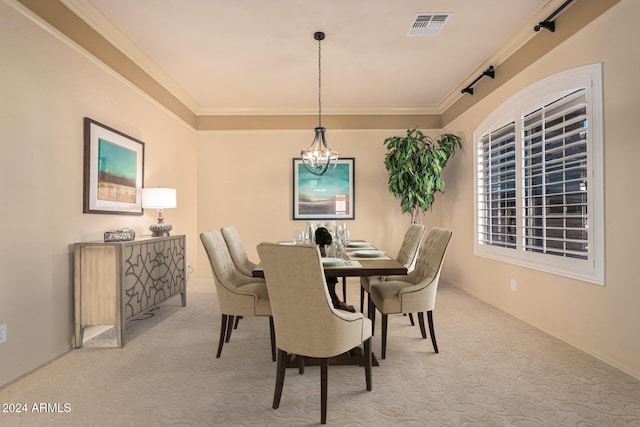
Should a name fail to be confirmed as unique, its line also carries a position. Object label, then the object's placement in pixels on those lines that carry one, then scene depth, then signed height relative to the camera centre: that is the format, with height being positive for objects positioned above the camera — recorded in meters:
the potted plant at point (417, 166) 4.86 +0.73
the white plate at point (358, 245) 3.85 -0.32
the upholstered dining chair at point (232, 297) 2.66 -0.61
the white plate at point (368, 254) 2.96 -0.32
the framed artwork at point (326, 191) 5.80 +0.45
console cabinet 2.85 -0.56
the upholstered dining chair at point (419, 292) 2.65 -0.59
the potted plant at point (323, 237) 2.84 -0.16
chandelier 3.88 +0.73
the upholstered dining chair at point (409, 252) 3.40 -0.36
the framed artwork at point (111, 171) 3.03 +0.47
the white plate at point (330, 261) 2.42 -0.32
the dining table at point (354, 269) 2.32 -0.35
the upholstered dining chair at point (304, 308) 1.78 -0.49
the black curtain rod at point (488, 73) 4.09 +1.73
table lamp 3.79 +0.19
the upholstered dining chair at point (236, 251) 3.42 -0.34
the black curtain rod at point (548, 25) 3.03 +1.71
